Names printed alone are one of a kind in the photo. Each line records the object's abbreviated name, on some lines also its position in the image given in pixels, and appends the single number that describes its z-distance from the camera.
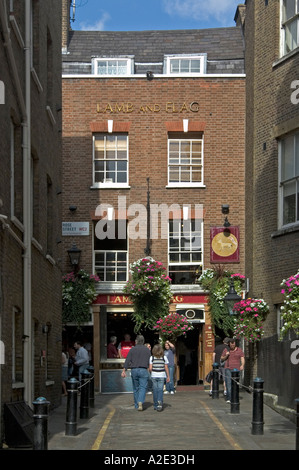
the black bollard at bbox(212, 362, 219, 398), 23.58
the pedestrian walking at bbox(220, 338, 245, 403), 21.72
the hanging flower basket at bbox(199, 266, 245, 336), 28.72
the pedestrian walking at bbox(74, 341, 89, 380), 25.19
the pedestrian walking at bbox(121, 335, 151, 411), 20.02
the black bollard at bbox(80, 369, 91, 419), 18.33
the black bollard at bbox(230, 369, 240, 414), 18.66
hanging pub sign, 29.42
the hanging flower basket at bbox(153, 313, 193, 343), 28.47
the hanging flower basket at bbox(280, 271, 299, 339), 15.22
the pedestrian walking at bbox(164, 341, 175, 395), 25.75
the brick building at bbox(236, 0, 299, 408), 21.52
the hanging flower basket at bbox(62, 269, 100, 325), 29.11
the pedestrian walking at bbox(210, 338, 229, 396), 24.44
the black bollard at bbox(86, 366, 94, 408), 20.38
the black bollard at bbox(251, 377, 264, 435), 15.18
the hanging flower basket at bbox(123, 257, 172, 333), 28.78
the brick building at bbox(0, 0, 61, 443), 14.42
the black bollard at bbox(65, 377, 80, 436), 15.12
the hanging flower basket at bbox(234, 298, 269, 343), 23.00
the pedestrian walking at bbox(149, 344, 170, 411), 20.03
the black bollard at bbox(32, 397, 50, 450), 11.75
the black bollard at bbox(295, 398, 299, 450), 11.37
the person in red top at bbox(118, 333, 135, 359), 29.23
